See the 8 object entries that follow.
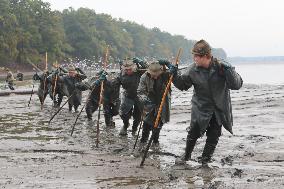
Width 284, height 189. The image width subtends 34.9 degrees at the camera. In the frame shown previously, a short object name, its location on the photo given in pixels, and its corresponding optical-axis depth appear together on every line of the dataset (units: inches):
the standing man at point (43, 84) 741.9
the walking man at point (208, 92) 264.7
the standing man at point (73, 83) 616.1
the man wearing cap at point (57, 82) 693.3
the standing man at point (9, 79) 1259.8
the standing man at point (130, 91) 411.3
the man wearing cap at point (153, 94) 339.9
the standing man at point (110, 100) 474.6
